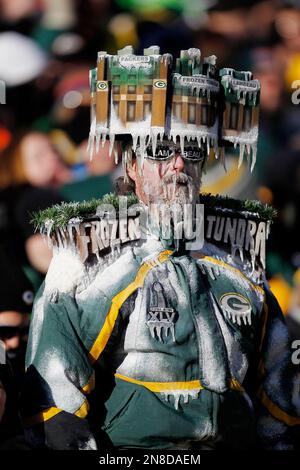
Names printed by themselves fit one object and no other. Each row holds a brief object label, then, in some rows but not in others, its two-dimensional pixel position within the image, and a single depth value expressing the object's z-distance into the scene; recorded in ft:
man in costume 13.46
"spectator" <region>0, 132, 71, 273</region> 17.29
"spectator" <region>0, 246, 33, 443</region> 16.05
